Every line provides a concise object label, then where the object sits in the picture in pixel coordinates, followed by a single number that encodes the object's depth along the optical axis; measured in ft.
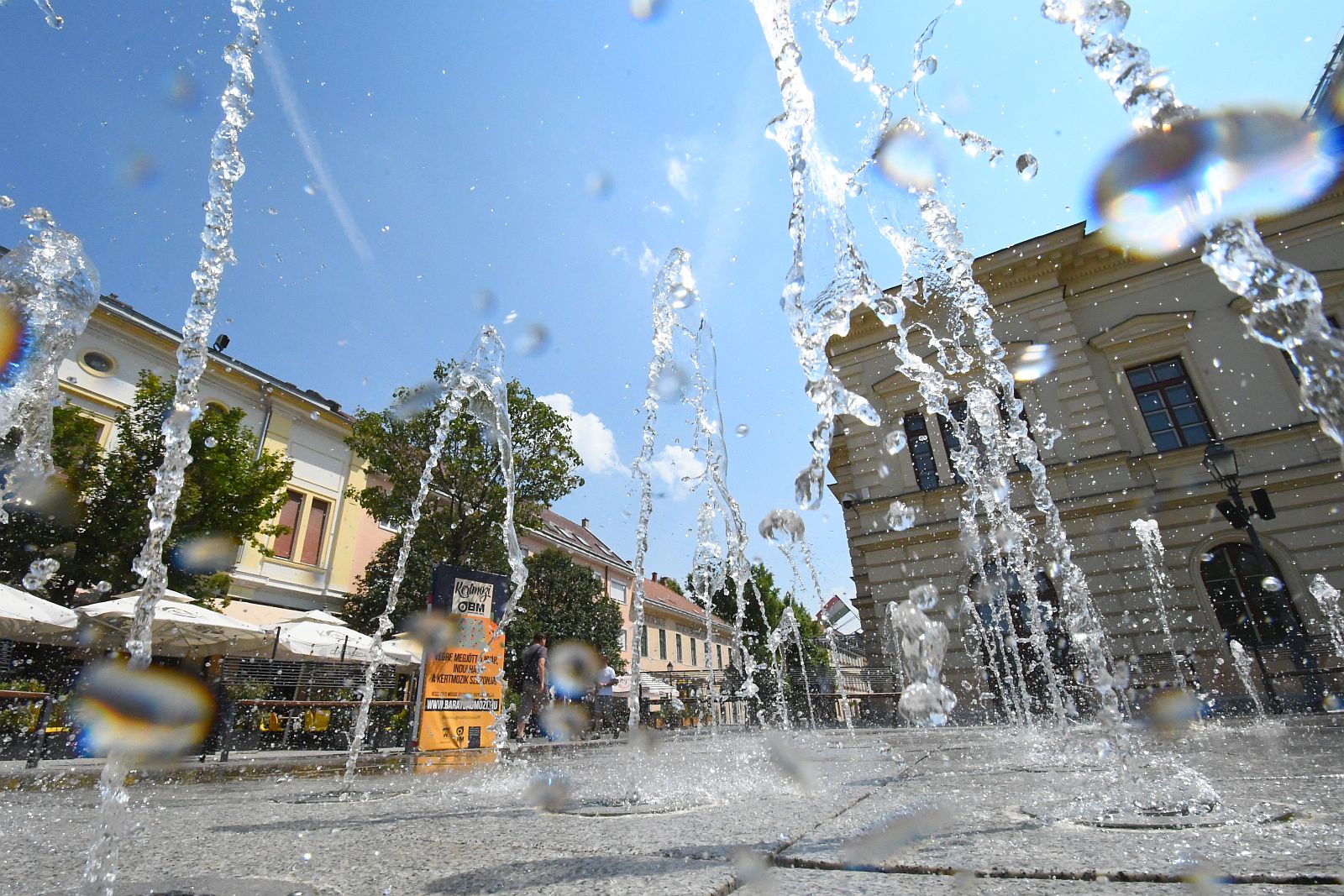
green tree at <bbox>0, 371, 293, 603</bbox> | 45.34
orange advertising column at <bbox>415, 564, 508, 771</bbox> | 24.09
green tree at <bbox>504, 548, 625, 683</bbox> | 68.59
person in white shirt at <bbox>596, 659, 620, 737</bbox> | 46.53
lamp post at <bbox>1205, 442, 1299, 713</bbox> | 32.45
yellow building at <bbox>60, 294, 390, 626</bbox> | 56.90
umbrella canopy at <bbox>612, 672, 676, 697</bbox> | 80.53
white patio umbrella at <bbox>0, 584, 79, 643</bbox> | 27.91
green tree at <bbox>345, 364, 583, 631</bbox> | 60.03
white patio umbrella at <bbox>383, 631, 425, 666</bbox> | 42.91
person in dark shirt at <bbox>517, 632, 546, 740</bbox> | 34.88
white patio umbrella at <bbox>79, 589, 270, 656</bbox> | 32.99
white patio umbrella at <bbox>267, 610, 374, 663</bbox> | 40.50
